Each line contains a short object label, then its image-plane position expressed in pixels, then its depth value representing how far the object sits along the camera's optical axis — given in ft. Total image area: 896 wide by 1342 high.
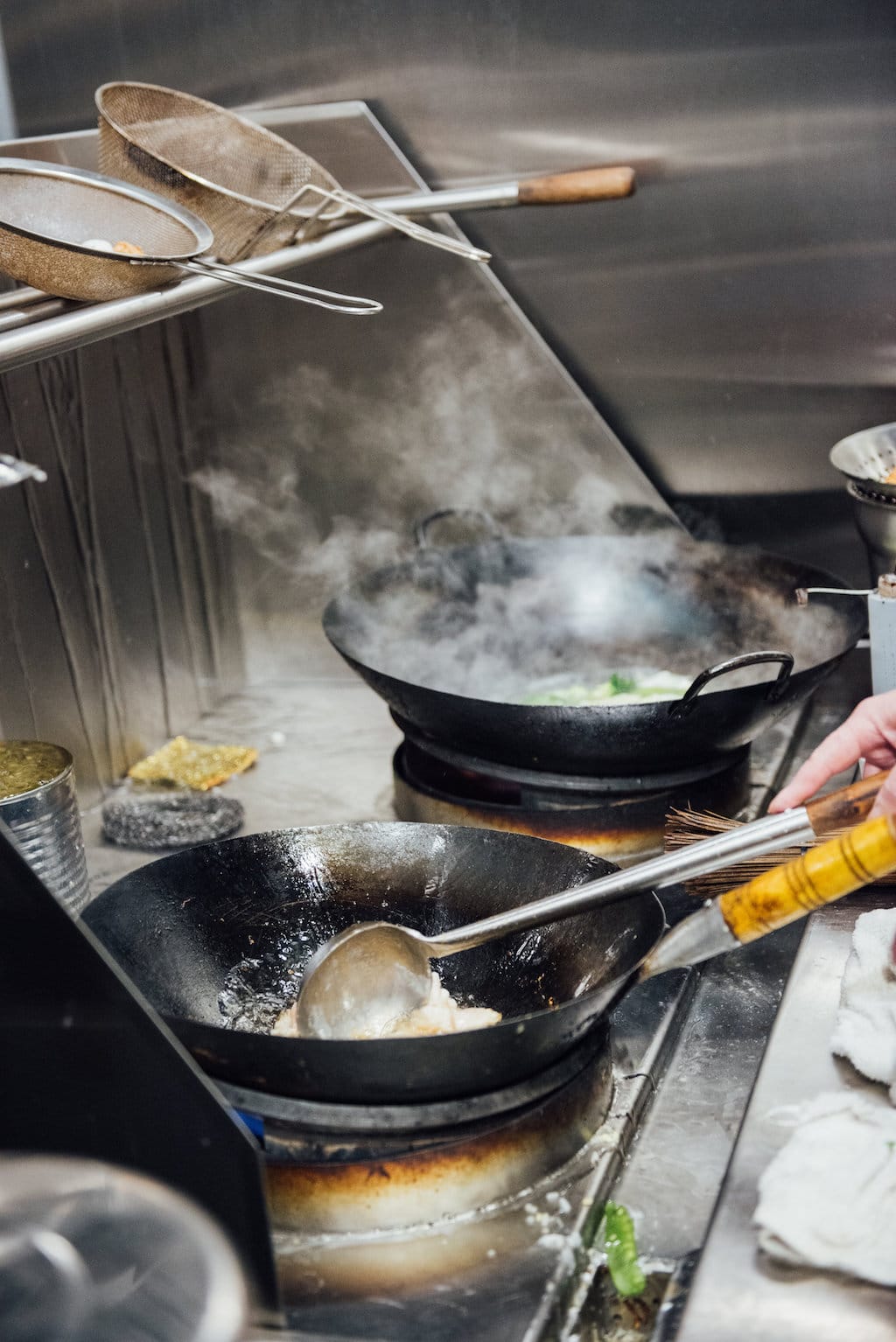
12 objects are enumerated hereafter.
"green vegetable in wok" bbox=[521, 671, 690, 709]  6.93
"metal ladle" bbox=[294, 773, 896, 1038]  4.05
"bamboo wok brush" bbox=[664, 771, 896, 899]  4.40
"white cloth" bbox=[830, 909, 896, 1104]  4.18
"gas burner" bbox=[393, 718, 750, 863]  6.12
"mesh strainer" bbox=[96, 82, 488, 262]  5.97
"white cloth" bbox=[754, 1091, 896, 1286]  3.43
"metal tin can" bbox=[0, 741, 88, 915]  5.34
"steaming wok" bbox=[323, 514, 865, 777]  7.38
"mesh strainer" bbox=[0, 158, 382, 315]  4.76
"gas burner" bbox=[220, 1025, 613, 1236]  3.70
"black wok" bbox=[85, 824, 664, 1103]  3.74
